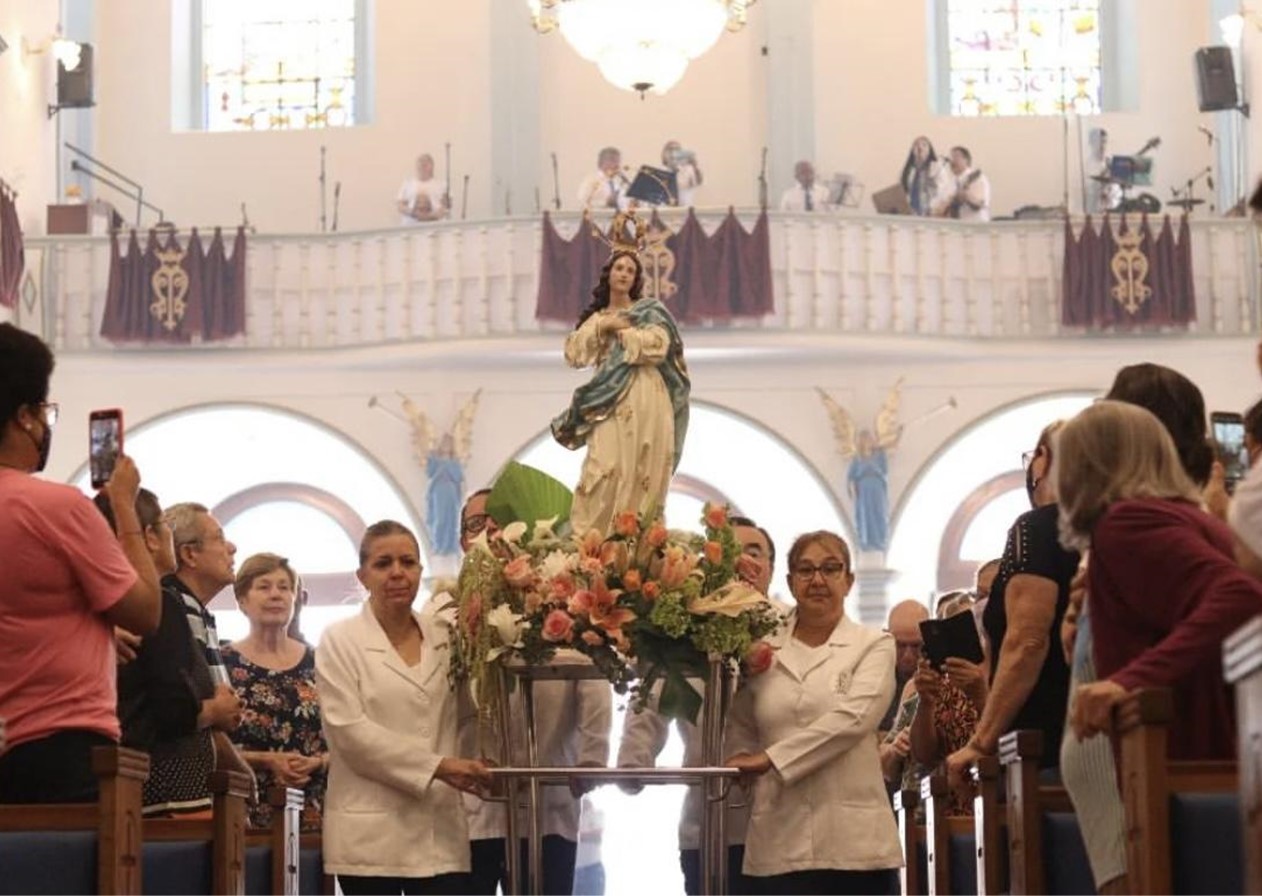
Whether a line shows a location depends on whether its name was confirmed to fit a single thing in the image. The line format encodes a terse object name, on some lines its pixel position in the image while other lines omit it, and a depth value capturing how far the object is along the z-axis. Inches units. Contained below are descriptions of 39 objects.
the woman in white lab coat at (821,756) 294.0
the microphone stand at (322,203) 915.2
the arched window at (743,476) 872.9
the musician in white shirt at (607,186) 849.5
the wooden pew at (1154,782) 185.9
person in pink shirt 210.2
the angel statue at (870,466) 860.0
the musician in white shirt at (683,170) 893.2
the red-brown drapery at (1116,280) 845.8
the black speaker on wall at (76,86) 892.6
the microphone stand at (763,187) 851.6
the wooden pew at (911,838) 323.3
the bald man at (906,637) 384.2
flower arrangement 287.1
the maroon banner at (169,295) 848.9
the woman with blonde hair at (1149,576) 188.9
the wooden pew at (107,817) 205.6
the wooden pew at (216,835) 248.2
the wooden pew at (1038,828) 229.6
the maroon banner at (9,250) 804.6
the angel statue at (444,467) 856.9
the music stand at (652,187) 852.0
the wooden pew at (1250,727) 154.3
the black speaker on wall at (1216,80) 882.1
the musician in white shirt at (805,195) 871.1
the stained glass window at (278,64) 978.7
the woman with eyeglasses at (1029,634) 241.1
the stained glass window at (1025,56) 968.9
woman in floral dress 323.3
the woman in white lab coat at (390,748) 285.7
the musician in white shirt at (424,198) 892.0
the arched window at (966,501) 879.1
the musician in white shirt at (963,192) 885.2
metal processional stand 290.0
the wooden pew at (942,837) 286.8
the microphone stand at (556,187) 927.0
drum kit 866.1
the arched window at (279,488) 891.4
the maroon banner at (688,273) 831.1
